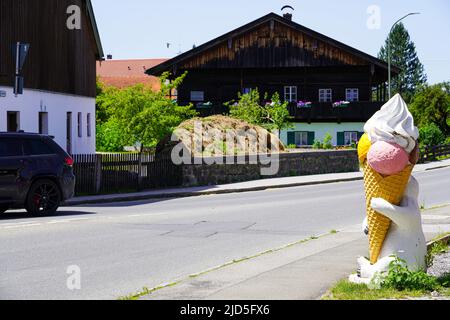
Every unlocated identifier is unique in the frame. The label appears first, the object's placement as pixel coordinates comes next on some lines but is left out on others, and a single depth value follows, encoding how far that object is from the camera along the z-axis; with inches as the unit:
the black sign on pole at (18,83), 939.5
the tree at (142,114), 1728.6
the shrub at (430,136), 2564.0
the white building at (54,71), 1135.0
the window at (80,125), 1546.5
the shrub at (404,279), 334.6
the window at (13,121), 1151.6
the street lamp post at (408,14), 1751.6
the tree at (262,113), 1770.4
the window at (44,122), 1301.7
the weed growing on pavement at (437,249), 471.6
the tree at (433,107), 3366.1
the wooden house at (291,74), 2285.9
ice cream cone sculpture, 336.8
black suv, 711.7
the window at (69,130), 1461.6
